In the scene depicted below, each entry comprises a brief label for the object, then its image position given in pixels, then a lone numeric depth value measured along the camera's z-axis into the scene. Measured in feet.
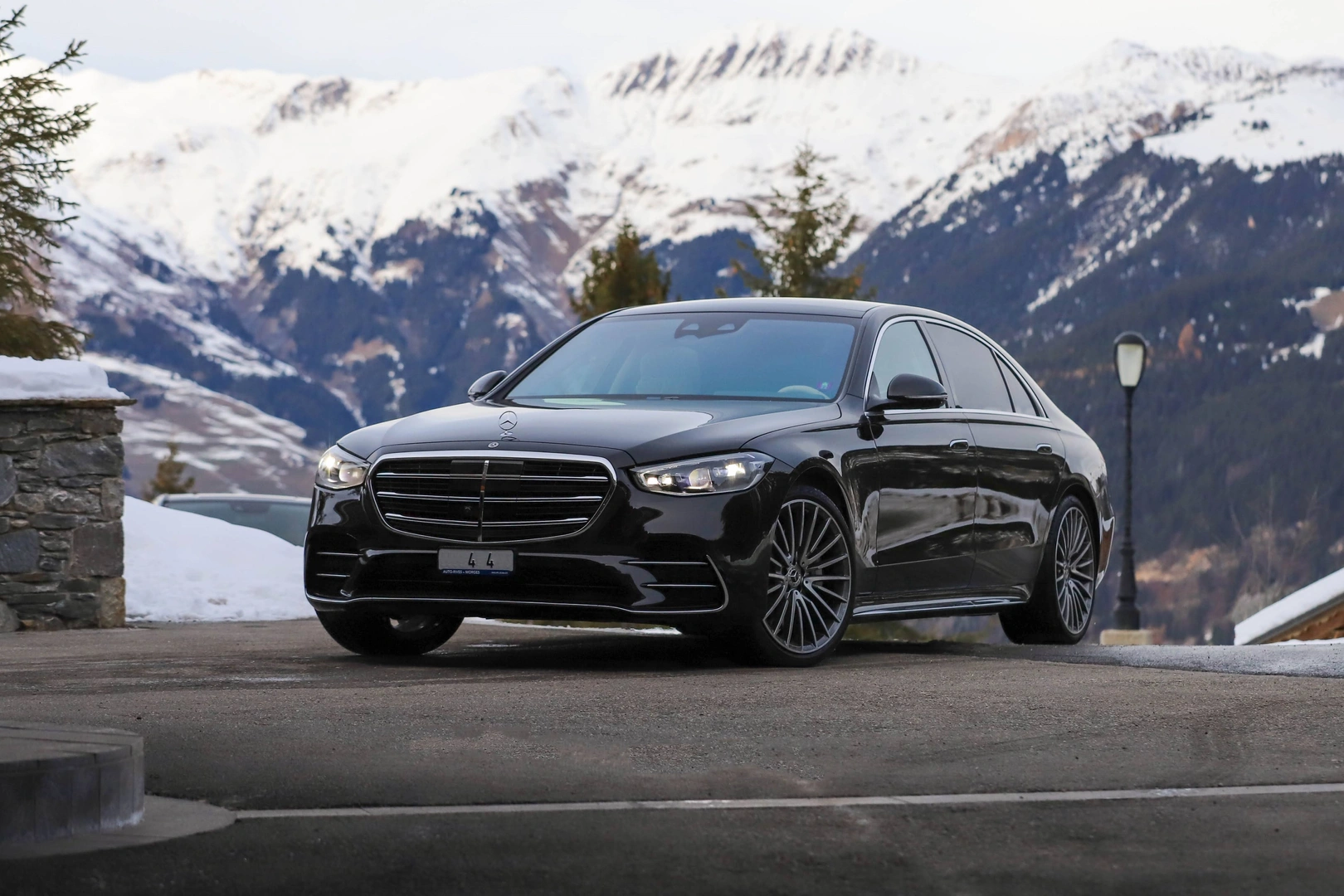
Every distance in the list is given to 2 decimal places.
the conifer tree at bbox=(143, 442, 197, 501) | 328.70
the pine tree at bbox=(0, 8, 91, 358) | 102.42
